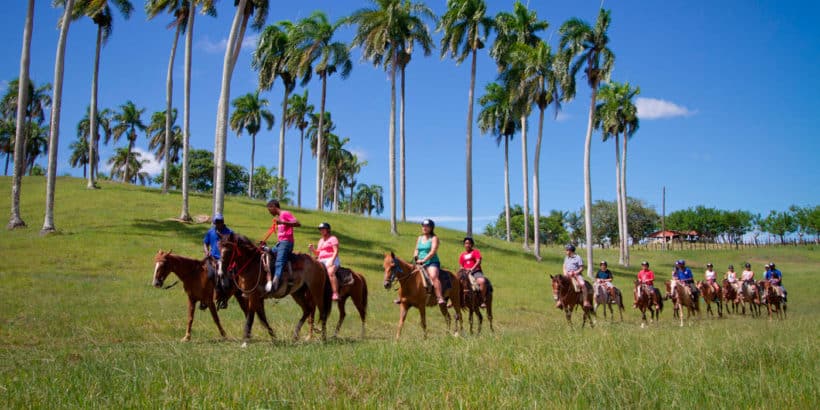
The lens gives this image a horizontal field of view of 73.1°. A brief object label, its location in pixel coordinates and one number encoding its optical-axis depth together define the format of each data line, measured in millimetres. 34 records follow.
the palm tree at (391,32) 38719
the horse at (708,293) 26000
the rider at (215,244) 11601
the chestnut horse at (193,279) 12548
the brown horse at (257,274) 11073
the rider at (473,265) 15625
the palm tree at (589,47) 37431
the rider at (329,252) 13133
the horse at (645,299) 20812
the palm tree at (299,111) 66688
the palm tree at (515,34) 41938
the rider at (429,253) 12977
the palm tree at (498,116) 54219
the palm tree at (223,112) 26750
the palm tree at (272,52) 49481
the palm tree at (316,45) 43656
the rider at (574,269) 17594
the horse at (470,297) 15305
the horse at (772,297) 24734
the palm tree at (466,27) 40188
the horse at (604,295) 20672
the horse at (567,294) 16812
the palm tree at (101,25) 42812
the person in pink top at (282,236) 11391
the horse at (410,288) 12547
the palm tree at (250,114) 63719
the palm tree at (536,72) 40906
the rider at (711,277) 26219
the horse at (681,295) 21766
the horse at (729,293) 26672
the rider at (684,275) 22438
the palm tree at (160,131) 78062
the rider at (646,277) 21125
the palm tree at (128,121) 69312
